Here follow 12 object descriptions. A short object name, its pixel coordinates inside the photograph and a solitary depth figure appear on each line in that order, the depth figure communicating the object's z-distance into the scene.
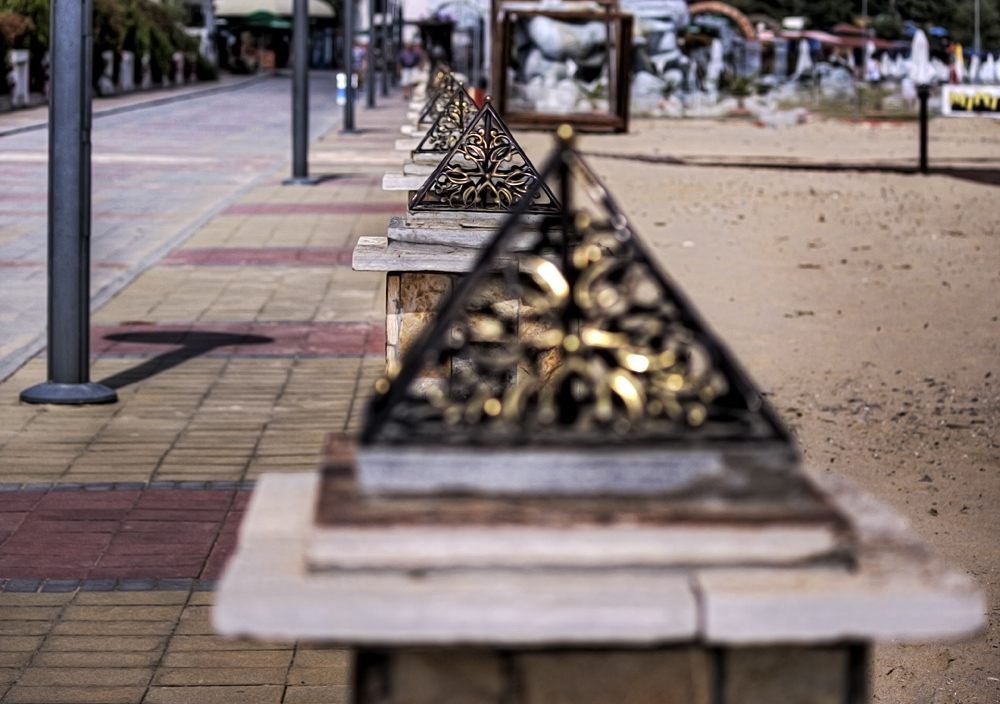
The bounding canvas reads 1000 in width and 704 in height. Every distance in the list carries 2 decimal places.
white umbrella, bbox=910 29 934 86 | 46.13
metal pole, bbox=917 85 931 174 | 23.70
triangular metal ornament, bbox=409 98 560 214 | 5.81
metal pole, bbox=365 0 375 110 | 37.75
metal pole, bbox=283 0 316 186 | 18.55
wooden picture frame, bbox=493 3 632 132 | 23.61
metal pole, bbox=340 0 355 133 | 27.70
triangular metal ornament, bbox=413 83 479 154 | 7.71
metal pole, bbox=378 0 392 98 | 47.21
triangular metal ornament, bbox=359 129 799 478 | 2.03
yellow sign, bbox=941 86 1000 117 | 28.37
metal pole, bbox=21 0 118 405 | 7.54
